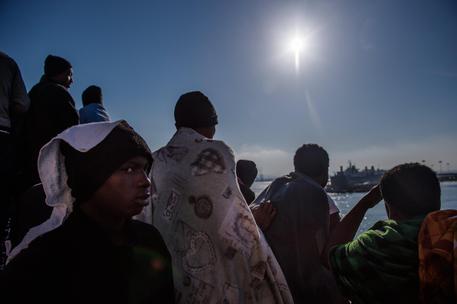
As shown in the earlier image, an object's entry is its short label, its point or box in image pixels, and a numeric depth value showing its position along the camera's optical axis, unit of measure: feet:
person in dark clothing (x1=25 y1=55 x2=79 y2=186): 12.09
